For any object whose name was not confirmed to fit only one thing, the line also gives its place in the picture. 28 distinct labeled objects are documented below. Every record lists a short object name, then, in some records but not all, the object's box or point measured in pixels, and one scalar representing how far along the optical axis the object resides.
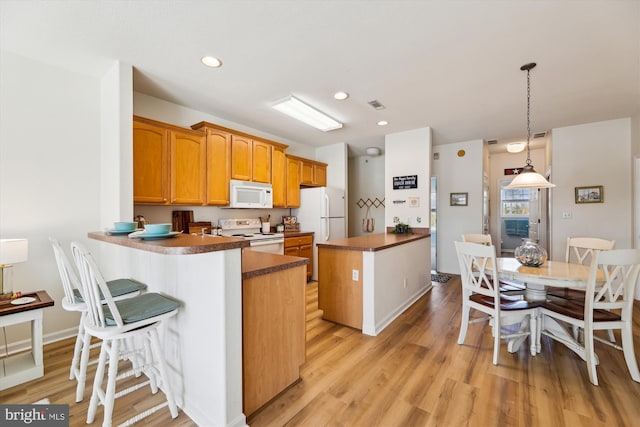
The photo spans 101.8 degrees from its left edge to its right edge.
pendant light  2.49
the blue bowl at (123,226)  1.85
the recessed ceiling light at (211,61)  2.31
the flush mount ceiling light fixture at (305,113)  3.15
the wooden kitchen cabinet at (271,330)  1.54
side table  1.83
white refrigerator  4.75
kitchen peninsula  1.34
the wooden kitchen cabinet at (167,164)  2.84
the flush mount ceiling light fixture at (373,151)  5.58
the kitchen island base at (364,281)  2.66
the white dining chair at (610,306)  1.81
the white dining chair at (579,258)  2.34
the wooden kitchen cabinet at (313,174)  4.99
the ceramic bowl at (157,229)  1.55
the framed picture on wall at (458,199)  5.07
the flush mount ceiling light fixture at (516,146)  4.72
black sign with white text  4.36
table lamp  1.89
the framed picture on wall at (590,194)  3.97
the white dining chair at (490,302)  2.12
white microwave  3.75
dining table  1.95
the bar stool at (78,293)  1.57
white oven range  3.93
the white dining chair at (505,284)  2.56
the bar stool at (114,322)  1.30
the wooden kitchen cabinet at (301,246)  4.40
